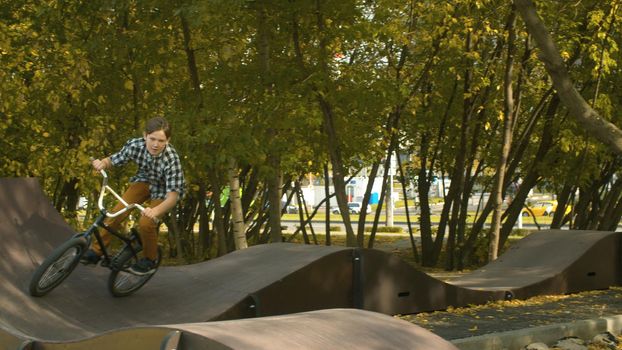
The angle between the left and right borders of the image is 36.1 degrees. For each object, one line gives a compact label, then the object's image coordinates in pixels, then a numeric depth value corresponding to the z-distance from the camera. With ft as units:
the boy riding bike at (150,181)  26.27
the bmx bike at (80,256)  25.76
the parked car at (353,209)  178.13
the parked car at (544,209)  163.53
